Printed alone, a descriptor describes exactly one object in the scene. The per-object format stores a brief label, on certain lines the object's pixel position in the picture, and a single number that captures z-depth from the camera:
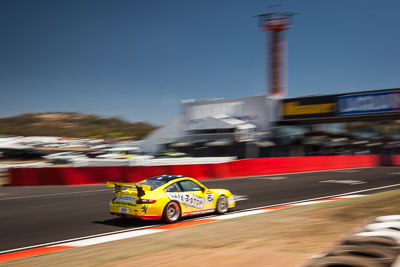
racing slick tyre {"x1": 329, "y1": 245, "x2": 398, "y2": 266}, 3.56
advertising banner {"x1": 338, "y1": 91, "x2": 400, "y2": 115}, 35.53
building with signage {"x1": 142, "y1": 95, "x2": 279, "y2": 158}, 43.50
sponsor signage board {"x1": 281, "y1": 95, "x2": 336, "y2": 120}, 39.25
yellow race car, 9.67
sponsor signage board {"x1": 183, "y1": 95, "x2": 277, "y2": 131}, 43.25
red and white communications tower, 51.66
